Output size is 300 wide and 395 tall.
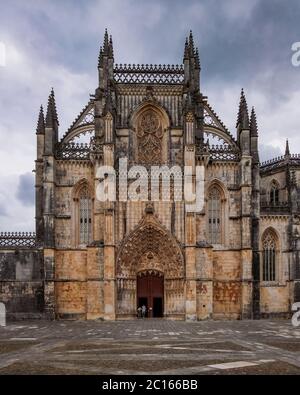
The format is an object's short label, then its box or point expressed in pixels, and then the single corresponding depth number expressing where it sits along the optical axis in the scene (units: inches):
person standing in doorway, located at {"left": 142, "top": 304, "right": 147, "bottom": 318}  1782.7
